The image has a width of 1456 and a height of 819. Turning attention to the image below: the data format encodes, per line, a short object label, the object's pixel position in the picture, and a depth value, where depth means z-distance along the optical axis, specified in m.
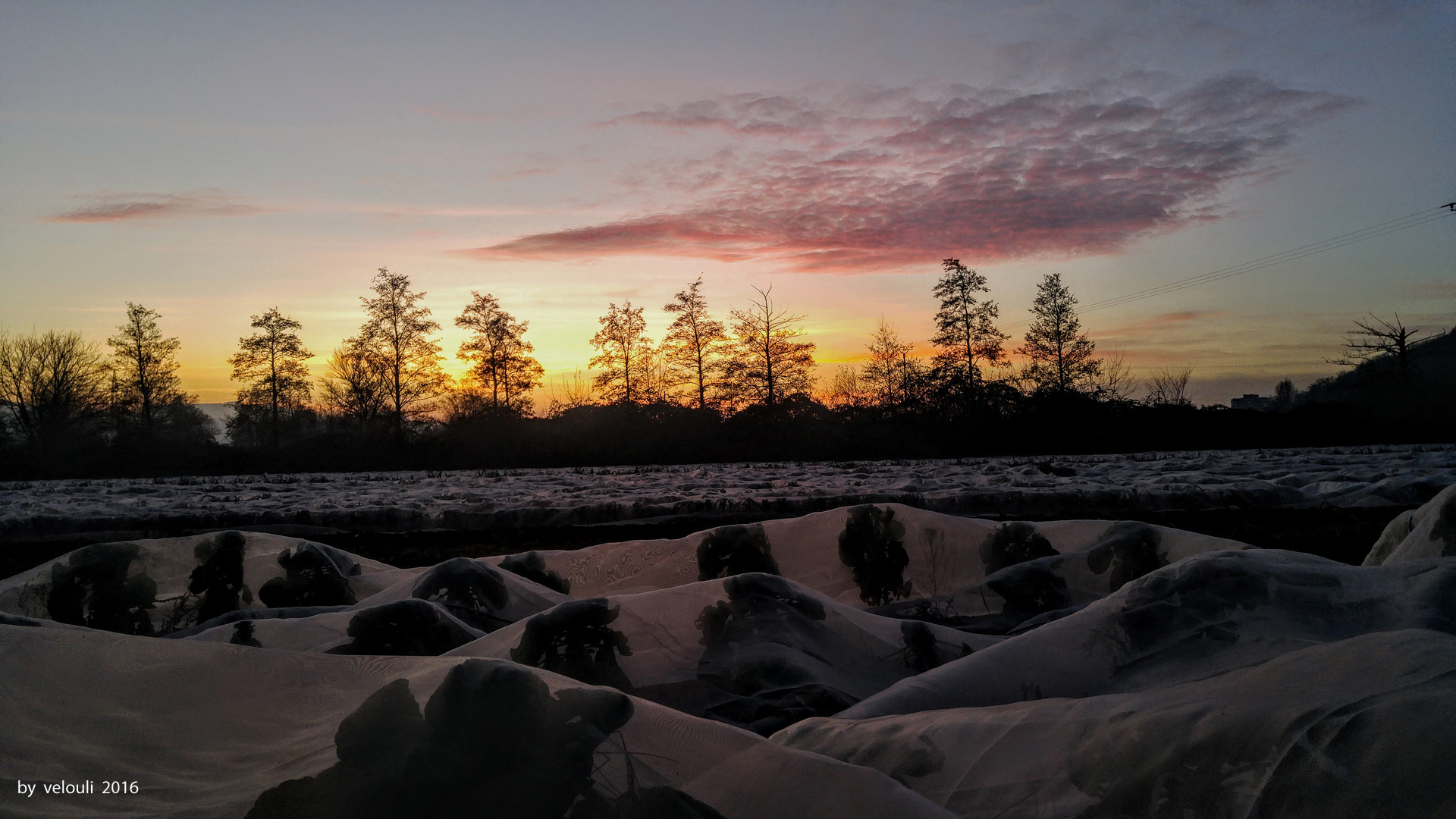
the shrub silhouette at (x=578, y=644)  2.07
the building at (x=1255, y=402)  45.72
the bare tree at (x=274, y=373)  34.12
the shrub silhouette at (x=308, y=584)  3.66
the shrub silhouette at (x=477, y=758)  0.93
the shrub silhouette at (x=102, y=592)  3.31
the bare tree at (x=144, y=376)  36.09
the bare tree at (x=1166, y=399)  33.35
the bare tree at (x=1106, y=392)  31.77
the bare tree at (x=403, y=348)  32.25
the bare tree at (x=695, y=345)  31.36
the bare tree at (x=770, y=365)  31.02
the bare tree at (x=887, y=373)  32.31
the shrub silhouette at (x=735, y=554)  3.61
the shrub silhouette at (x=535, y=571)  3.81
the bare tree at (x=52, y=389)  35.62
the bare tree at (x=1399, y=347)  35.22
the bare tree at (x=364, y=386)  32.28
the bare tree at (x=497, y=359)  33.03
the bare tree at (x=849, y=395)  32.47
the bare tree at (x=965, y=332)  31.77
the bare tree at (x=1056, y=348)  34.19
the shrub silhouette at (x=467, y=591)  3.07
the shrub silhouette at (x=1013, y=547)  3.46
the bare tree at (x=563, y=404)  33.91
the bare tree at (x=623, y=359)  32.16
